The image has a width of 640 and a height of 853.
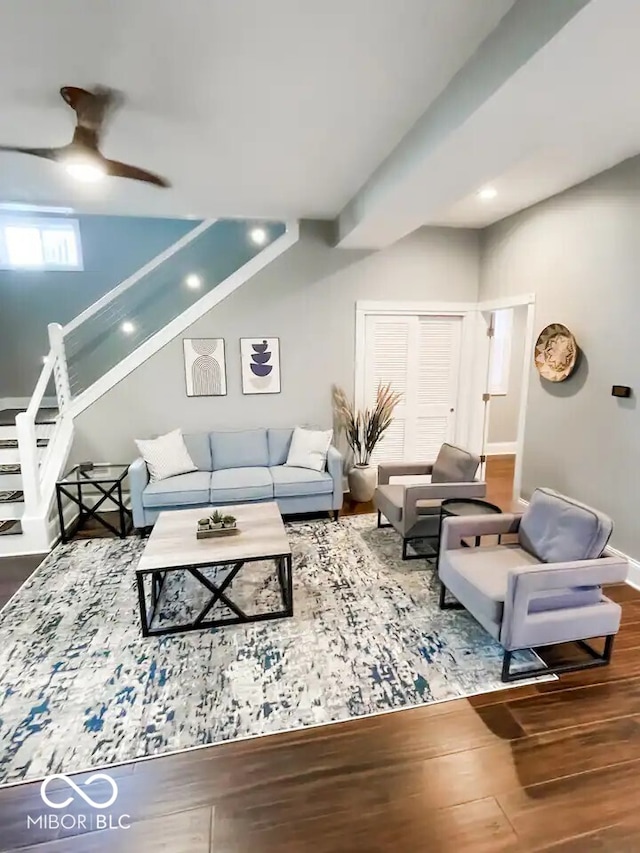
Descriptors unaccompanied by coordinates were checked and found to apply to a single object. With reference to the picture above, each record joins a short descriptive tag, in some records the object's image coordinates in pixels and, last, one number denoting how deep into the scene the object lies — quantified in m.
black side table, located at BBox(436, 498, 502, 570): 3.50
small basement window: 5.33
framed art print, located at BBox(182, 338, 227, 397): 4.80
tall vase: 4.89
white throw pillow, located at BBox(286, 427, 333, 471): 4.52
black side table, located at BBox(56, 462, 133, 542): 4.03
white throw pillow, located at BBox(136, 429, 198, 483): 4.25
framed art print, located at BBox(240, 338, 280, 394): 4.91
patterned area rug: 2.03
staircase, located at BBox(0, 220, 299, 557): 3.86
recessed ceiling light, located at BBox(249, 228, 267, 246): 5.53
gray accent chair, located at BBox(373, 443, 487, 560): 3.54
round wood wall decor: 3.85
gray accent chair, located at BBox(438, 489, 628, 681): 2.22
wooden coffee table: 2.66
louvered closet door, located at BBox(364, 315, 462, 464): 5.25
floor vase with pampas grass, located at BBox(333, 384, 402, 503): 4.93
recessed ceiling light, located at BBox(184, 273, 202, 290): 5.63
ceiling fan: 2.21
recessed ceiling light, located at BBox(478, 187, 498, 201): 3.86
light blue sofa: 4.04
